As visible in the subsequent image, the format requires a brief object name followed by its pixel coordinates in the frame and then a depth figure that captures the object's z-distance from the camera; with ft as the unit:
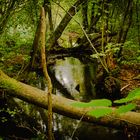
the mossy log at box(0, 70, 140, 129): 13.10
